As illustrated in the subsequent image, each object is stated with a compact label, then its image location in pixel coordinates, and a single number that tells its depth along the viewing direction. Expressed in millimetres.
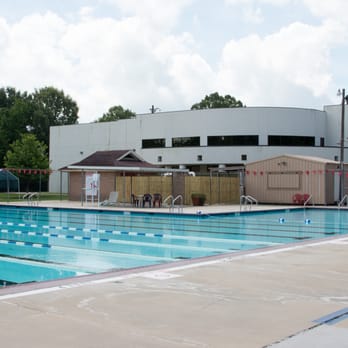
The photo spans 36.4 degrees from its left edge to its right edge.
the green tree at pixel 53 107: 72688
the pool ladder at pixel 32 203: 32456
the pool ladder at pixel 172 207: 26394
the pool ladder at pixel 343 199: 31734
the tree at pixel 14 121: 66312
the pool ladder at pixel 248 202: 35016
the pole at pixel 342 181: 33856
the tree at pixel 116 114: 84875
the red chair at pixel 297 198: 33731
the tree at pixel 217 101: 76375
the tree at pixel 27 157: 45594
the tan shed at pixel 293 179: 33469
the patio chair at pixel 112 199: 31016
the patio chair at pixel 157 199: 29719
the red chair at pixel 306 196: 33562
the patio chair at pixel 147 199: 29641
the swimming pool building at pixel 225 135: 45625
